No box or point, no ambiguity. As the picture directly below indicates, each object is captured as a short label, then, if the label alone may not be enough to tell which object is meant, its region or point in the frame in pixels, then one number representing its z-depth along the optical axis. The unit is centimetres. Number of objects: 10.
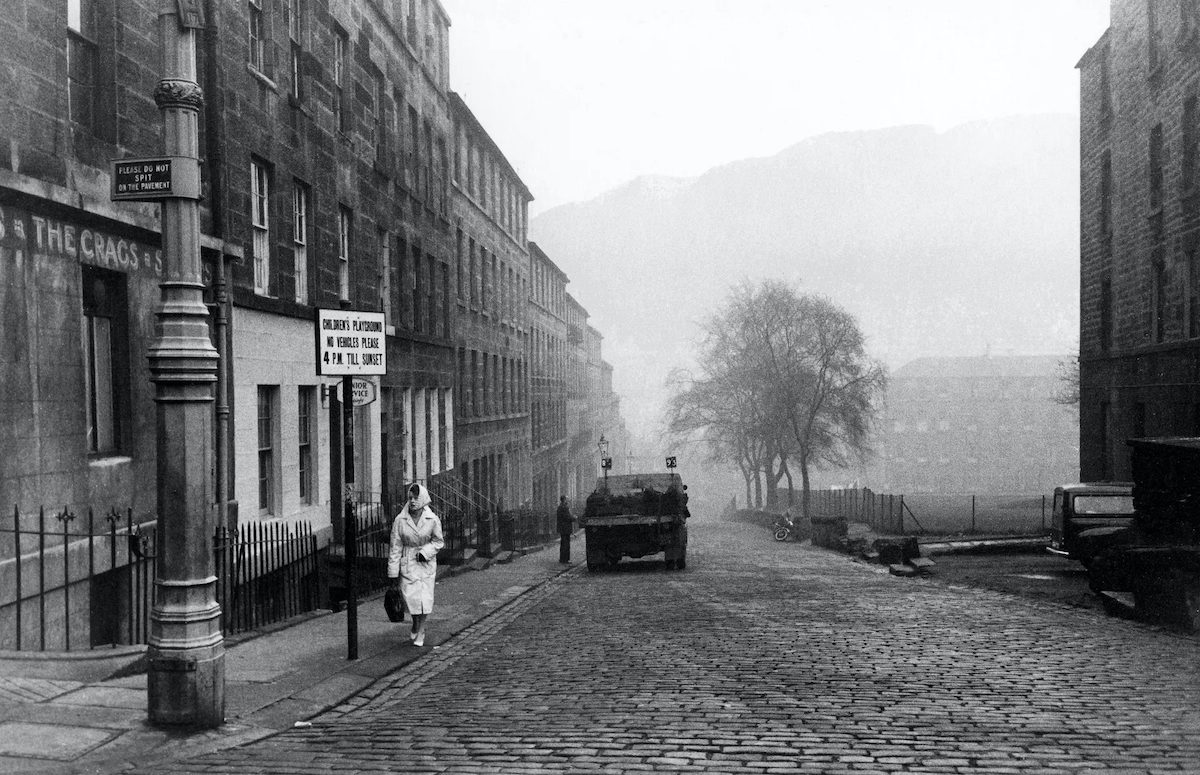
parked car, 1861
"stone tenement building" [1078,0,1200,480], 2567
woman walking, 1053
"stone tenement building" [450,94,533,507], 3378
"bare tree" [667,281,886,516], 5384
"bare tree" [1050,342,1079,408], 6356
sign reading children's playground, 928
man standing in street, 2355
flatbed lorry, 2061
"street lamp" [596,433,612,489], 3204
